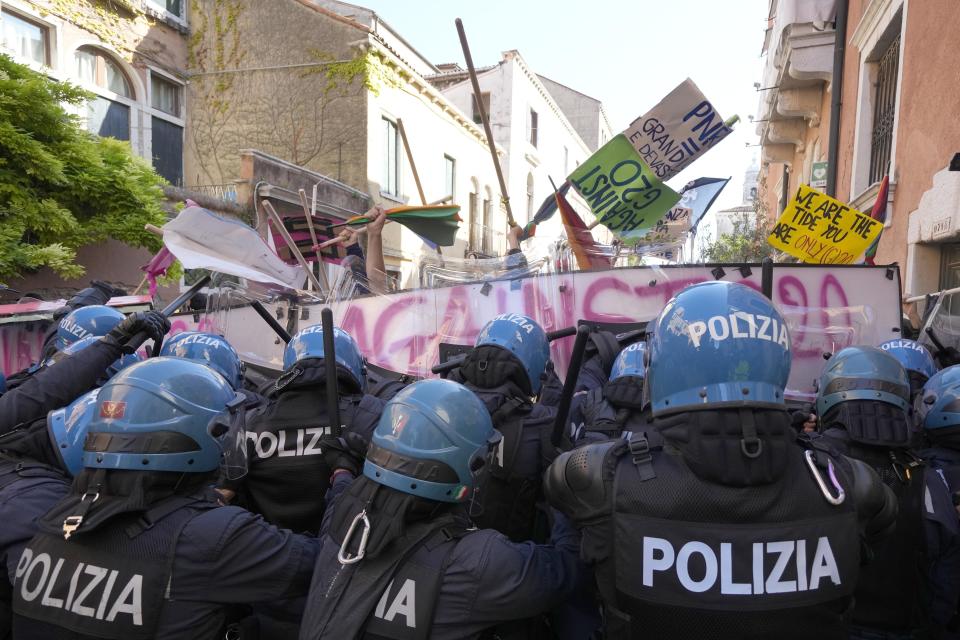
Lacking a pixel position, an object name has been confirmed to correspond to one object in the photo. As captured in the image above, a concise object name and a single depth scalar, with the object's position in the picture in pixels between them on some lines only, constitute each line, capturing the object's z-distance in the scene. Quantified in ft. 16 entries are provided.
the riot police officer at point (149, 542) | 6.07
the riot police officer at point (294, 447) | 9.58
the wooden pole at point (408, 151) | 21.11
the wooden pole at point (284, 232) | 17.53
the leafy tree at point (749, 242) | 39.29
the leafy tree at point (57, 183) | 24.22
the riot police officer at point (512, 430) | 9.30
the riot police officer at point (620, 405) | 10.13
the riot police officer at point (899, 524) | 7.61
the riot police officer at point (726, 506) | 5.37
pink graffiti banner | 13.05
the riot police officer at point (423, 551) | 5.96
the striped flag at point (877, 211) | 15.75
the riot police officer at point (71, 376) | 10.01
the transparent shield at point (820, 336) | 13.01
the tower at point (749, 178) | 135.95
